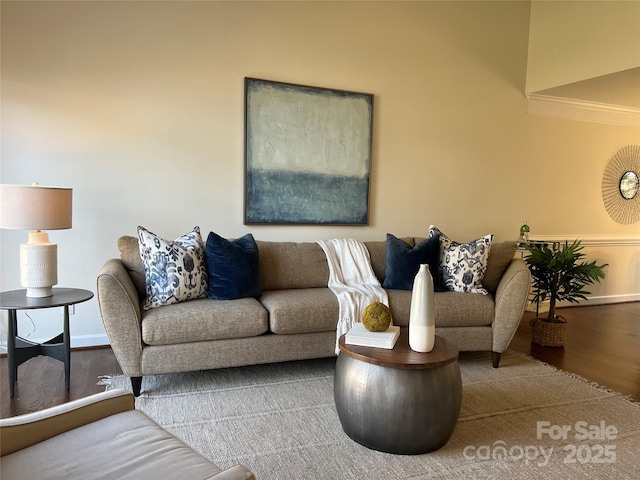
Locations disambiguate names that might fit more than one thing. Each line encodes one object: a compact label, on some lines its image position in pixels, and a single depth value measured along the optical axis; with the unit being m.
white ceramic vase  2.12
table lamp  2.56
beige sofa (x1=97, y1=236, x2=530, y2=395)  2.62
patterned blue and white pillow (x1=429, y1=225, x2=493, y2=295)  3.40
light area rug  2.01
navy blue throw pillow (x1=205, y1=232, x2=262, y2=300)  3.01
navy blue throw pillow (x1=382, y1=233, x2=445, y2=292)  3.46
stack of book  2.22
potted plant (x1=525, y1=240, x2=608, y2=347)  3.79
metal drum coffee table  2.03
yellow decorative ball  2.28
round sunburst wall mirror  5.45
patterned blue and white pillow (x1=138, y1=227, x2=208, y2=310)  2.84
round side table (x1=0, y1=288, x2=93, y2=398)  2.57
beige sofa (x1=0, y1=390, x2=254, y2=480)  1.20
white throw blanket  3.05
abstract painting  3.80
